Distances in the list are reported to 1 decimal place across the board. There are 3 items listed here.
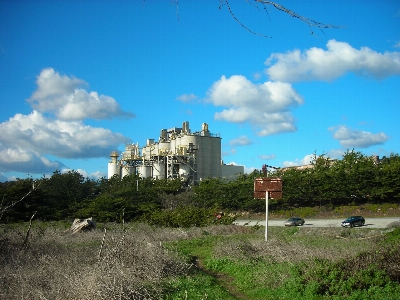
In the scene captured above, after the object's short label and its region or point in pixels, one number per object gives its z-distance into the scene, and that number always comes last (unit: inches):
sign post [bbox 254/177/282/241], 693.3
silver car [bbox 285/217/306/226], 1482.5
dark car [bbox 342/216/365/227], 1299.2
